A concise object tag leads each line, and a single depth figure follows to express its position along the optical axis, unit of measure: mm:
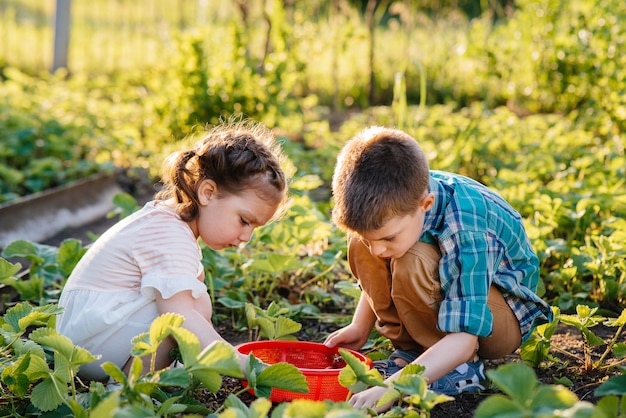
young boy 1854
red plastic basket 2075
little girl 1961
